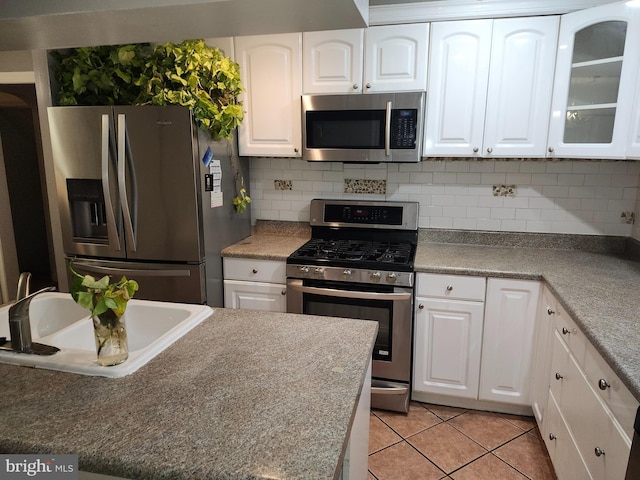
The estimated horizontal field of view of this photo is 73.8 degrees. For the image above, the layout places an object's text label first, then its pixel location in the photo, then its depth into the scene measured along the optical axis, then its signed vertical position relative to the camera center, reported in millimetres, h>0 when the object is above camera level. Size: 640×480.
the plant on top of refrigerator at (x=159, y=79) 2314 +435
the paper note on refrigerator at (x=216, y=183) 2510 -157
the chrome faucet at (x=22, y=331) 1139 -479
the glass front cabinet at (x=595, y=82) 2066 +390
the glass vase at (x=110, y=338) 1070 -464
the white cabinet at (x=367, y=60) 2420 +563
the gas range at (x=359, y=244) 2387 -562
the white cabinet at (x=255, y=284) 2602 -777
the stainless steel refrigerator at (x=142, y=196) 2305 -223
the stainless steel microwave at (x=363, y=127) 2422 +176
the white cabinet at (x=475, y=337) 2293 -979
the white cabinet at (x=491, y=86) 2281 +395
